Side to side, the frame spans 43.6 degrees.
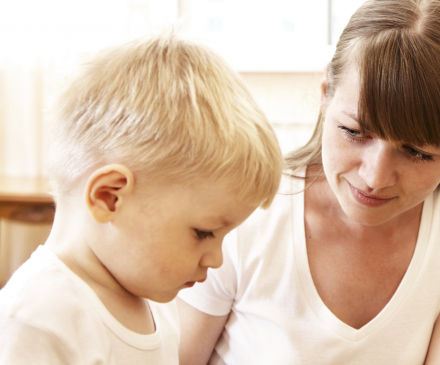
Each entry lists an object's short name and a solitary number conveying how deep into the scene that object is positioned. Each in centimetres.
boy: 69
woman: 96
